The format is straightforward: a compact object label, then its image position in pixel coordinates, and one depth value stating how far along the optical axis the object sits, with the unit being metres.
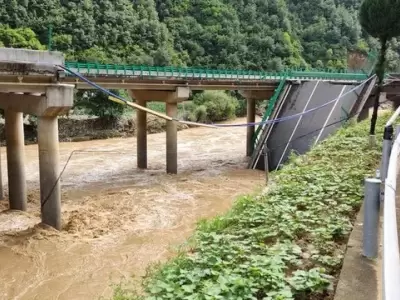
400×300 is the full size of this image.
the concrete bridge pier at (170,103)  21.88
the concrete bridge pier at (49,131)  12.35
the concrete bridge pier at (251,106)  26.97
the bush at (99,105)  36.14
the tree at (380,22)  11.31
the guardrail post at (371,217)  3.41
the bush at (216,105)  44.19
